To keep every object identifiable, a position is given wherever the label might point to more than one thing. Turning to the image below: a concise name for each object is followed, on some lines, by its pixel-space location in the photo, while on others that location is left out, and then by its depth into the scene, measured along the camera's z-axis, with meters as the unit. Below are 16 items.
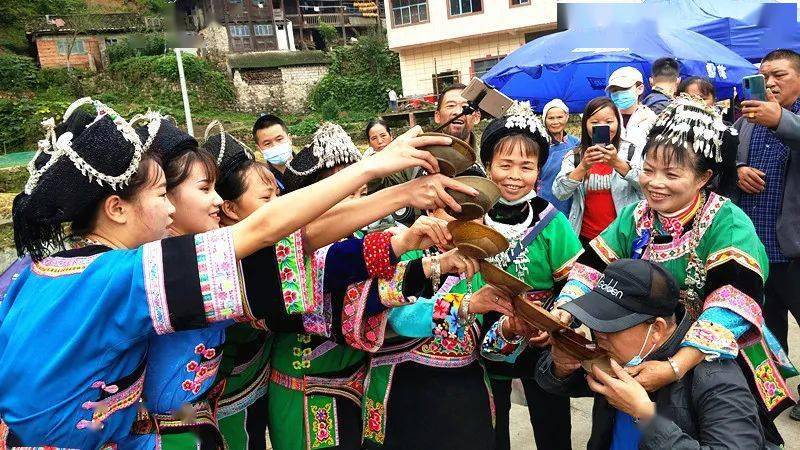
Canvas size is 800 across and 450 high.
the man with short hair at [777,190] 3.38
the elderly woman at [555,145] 4.58
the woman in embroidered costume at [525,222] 2.61
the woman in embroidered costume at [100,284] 1.38
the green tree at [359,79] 30.50
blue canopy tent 10.70
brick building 31.09
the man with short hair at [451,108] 4.73
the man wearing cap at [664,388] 1.73
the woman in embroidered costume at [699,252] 1.98
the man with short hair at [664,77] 5.40
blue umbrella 7.52
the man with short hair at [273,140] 4.47
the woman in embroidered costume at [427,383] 2.26
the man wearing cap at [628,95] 4.50
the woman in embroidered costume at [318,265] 1.87
